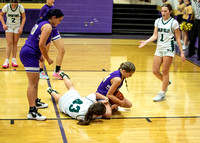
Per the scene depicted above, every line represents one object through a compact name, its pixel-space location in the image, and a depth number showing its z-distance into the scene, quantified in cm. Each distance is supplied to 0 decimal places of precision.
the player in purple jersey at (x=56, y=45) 1224
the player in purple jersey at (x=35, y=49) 819
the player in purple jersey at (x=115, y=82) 877
